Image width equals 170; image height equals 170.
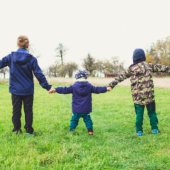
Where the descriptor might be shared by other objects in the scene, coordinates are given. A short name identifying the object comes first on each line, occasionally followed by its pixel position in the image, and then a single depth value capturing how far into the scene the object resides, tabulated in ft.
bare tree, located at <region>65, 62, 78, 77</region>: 175.63
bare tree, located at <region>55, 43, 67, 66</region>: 163.02
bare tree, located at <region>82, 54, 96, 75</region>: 191.74
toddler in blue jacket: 14.01
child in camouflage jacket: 13.93
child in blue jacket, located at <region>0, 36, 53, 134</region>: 12.87
